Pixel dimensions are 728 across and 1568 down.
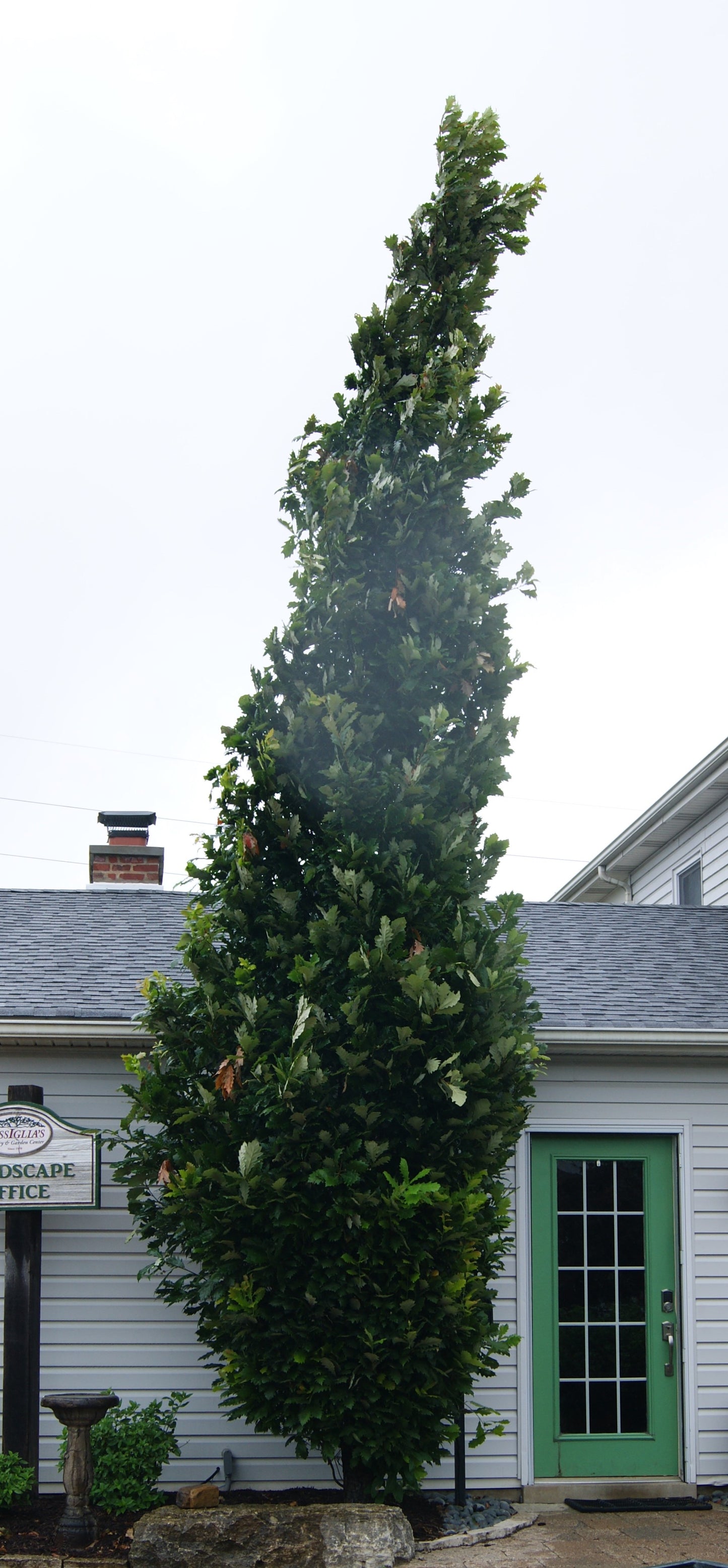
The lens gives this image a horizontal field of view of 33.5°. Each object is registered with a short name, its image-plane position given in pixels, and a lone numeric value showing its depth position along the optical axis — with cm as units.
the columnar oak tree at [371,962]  567
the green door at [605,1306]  738
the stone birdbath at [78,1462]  601
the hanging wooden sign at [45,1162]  695
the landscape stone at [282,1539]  556
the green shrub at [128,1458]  634
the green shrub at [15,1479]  635
